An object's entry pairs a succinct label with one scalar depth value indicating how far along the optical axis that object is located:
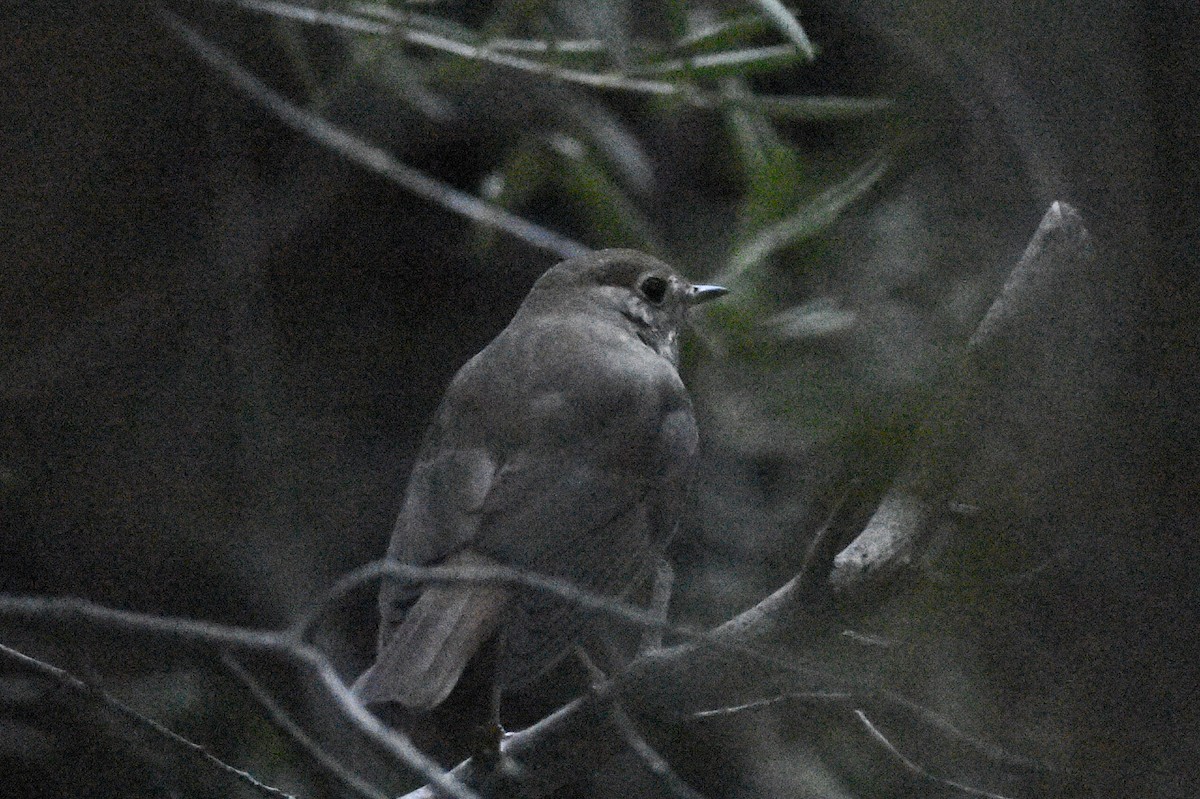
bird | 5.45
